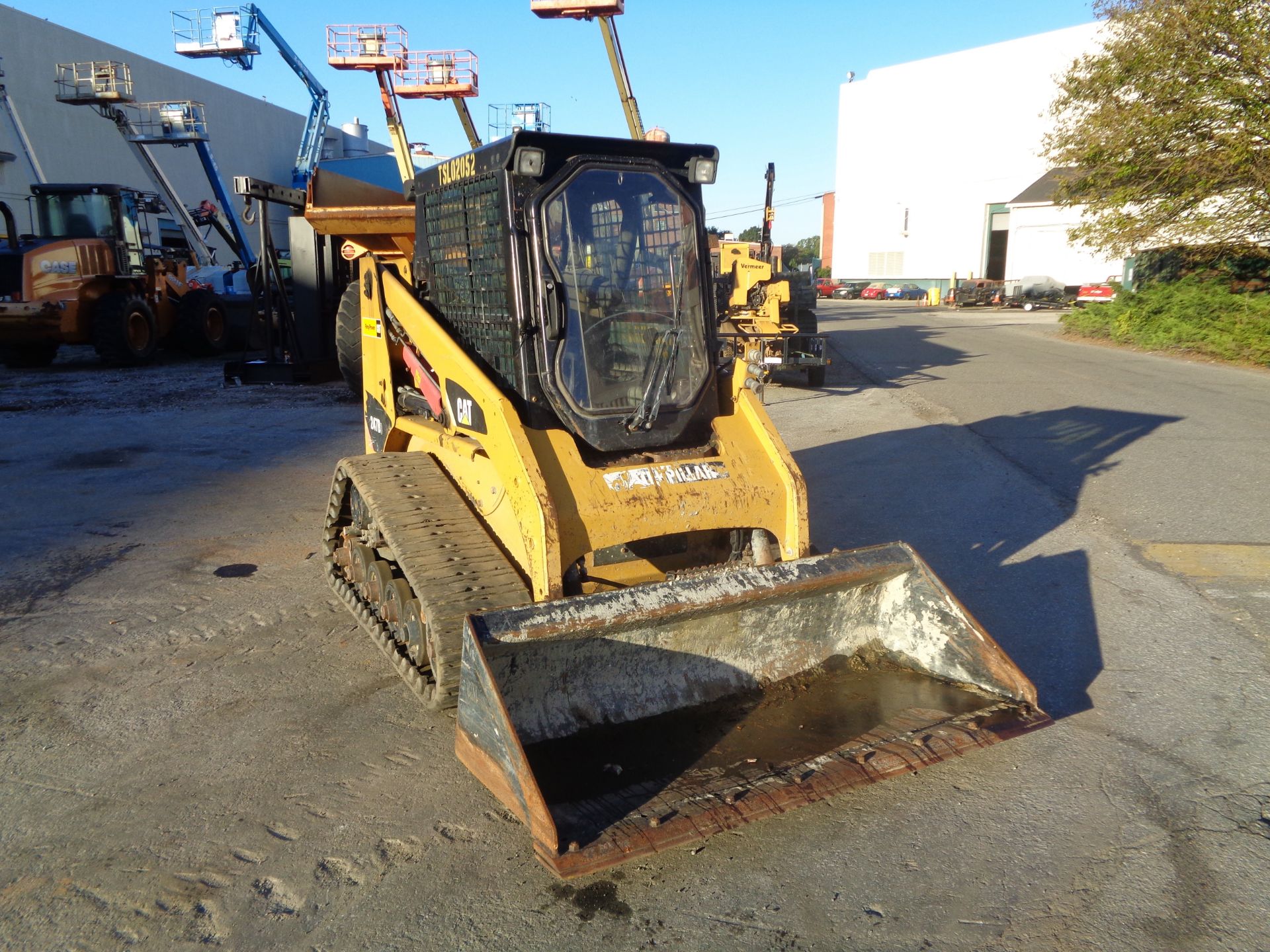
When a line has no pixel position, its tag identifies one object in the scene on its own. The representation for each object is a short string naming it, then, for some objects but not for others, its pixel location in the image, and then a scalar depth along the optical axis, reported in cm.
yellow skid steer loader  355
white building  4709
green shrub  1802
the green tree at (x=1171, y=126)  1639
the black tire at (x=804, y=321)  1706
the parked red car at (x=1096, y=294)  2931
